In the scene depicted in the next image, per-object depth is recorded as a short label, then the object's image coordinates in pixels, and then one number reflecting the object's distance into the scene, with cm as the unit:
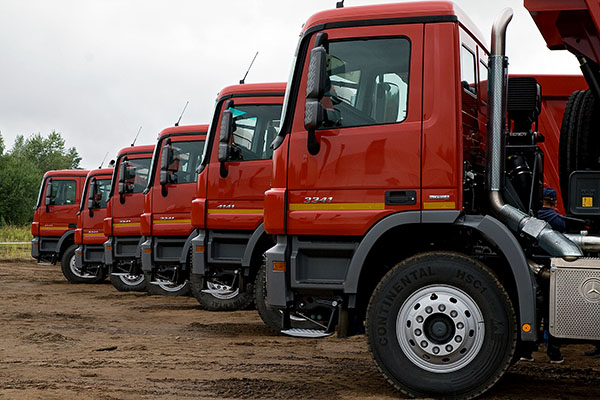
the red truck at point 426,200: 563
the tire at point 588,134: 602
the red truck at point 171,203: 1359
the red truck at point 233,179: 1074
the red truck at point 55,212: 2134
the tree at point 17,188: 5422
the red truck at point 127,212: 1614
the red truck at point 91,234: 1892
